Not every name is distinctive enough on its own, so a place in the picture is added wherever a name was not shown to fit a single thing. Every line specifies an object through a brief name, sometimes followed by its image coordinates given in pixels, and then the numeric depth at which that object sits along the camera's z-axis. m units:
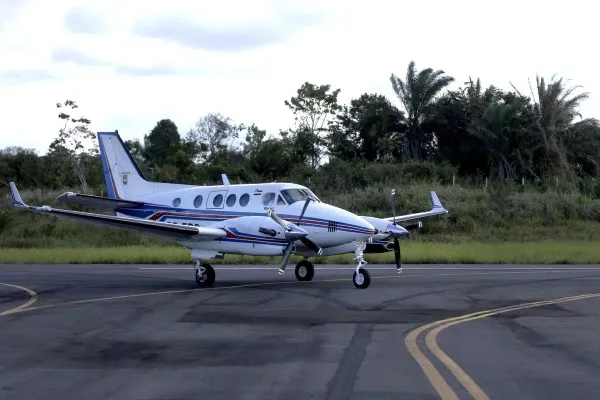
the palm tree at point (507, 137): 56.12
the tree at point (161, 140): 87.62
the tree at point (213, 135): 80.25
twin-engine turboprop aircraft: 21.98
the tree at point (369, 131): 60.81
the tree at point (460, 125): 59.12
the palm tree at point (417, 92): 59.66
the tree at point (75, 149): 65.12
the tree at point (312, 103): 67.44
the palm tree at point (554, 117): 55.94
